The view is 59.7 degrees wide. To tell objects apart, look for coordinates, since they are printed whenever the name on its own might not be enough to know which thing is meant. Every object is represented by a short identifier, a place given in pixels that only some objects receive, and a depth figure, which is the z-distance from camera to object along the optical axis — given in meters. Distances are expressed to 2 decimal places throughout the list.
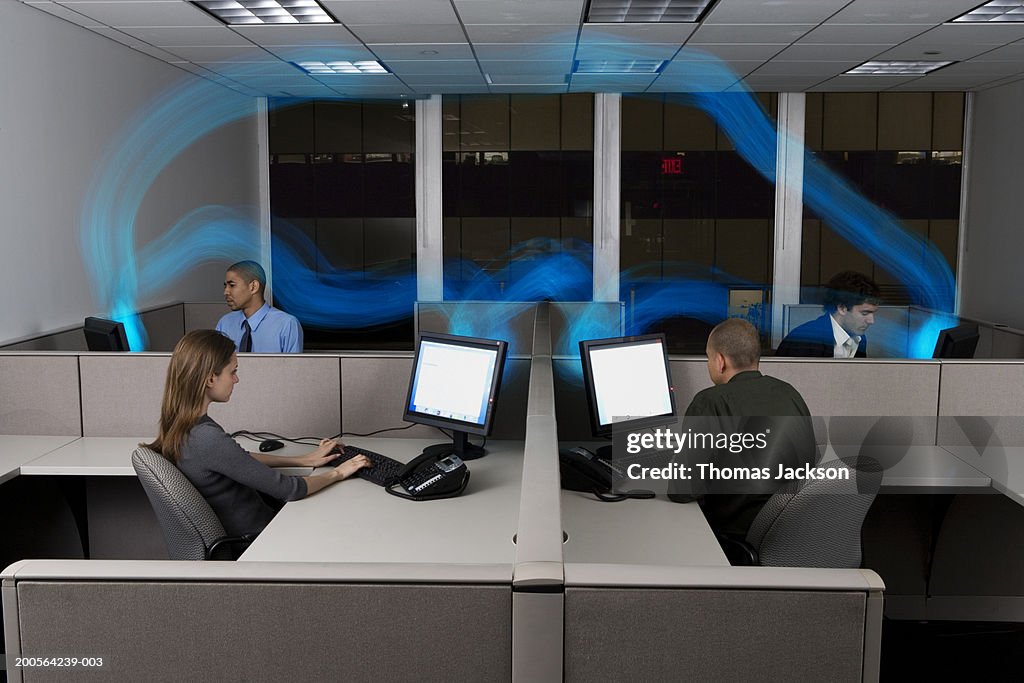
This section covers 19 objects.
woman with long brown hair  2.18
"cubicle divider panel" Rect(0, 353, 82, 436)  2.99
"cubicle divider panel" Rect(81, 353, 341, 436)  2.97
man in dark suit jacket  3.52
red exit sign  6.66
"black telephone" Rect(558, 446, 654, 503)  2.44
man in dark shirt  2.35
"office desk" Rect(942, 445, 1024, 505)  2.48
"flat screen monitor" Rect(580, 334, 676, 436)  2.73
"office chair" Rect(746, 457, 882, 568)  2.09
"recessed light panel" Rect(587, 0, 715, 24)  3.79
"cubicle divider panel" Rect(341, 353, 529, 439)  2.96
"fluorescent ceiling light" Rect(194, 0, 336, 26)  3.78
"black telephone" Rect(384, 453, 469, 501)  2.35
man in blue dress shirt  3.58
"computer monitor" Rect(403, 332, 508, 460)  2.63
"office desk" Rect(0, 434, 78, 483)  2.64
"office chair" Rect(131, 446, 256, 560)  2.08
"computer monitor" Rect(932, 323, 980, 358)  3.29
